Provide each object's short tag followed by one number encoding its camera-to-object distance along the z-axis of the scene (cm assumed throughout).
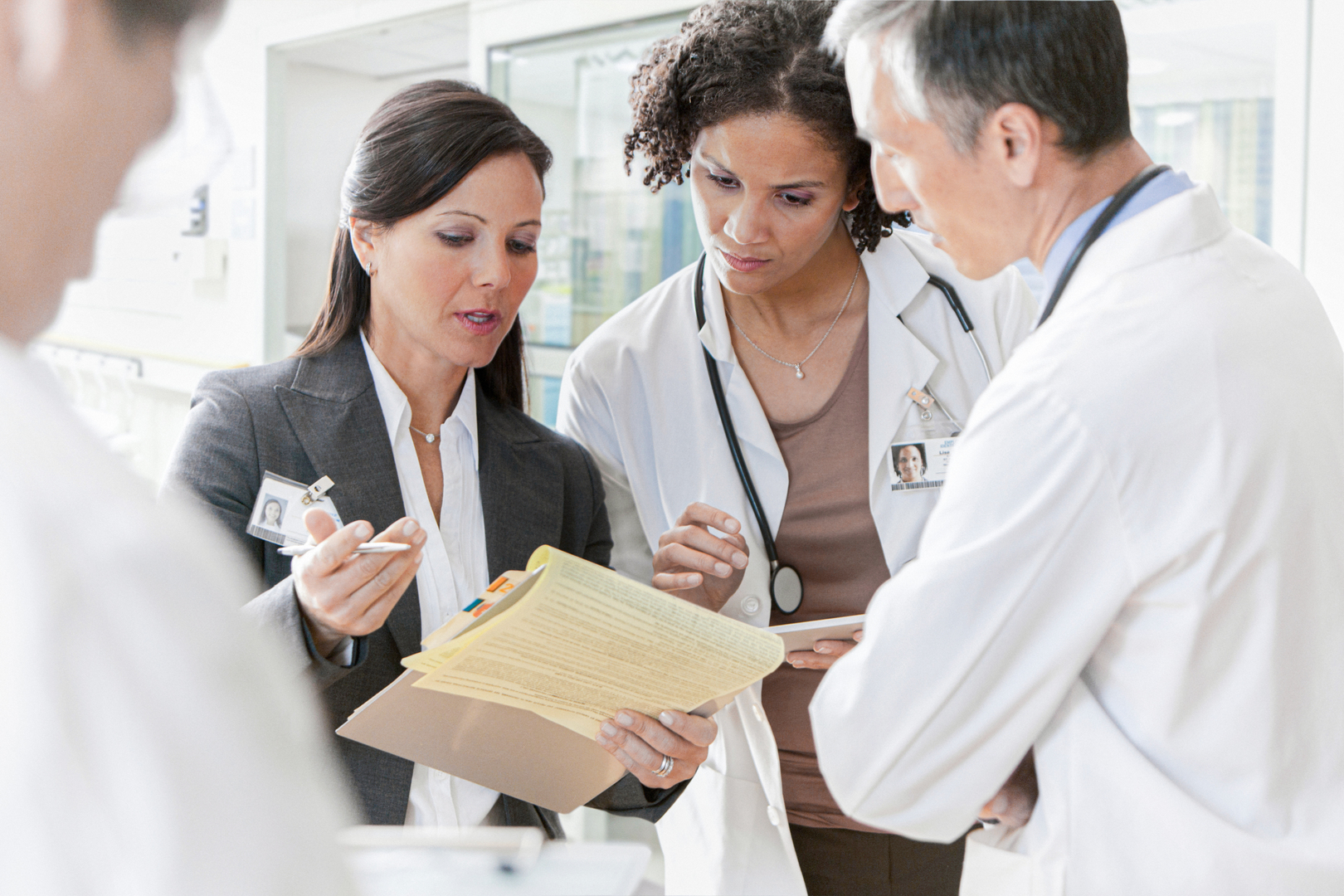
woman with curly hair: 160
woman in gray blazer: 139
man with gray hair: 85
